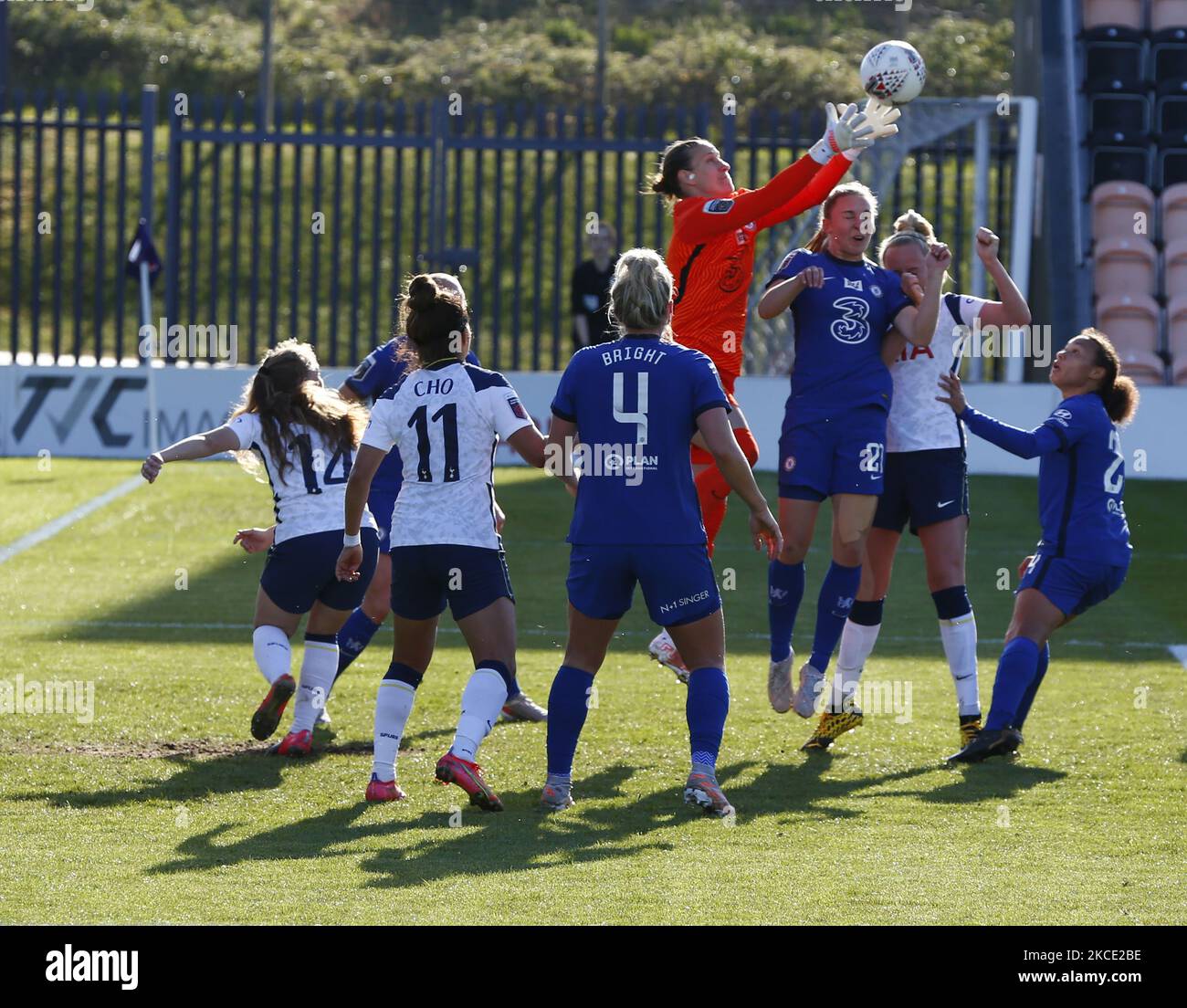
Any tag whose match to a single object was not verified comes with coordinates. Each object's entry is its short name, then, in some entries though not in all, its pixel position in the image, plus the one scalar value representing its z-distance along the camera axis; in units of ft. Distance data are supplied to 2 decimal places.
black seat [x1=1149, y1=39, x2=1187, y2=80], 68.23
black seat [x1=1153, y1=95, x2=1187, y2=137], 66.80
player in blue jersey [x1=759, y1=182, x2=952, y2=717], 24.21
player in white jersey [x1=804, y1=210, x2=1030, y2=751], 24.70
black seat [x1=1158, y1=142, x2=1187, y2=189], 65.77
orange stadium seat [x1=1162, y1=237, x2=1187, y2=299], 62.23
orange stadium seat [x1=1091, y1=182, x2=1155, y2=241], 63.62
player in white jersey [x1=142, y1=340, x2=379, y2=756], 23.52
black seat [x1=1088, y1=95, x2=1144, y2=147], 66.23
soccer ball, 25.73
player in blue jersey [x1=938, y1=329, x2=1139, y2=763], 23.71
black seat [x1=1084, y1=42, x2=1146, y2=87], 67.82
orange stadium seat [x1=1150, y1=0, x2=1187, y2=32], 68.90
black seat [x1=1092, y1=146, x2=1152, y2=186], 65.77
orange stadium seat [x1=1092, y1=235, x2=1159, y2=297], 62.08
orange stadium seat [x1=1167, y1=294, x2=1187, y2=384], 59.77
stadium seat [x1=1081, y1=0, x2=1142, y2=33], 69.15
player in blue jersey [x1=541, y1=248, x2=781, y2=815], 20.06
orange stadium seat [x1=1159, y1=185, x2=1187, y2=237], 63.77
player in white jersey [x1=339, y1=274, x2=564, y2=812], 20.65
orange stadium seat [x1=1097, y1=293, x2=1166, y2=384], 59.93
